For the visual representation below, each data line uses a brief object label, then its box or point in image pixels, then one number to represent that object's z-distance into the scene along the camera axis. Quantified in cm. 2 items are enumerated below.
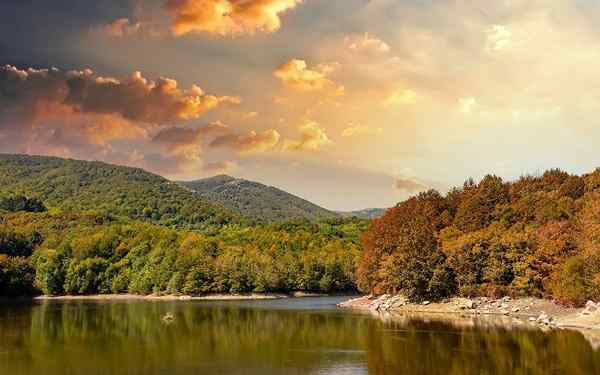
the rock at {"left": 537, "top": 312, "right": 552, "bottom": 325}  6380
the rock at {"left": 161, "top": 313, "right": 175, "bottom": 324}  7312
